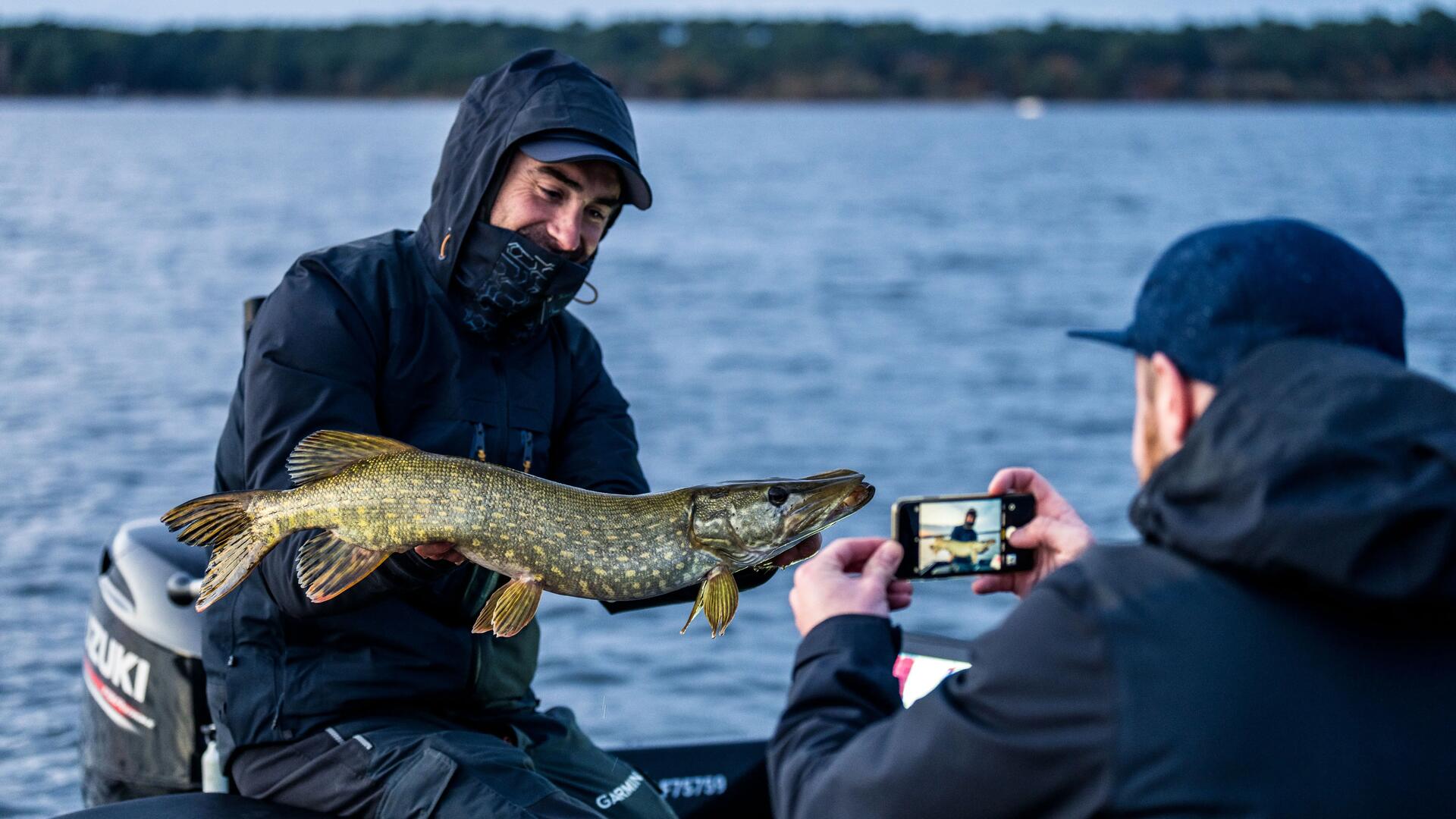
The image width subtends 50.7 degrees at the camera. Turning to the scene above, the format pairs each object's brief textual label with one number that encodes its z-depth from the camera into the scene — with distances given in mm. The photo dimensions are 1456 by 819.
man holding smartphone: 1803
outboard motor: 4336
